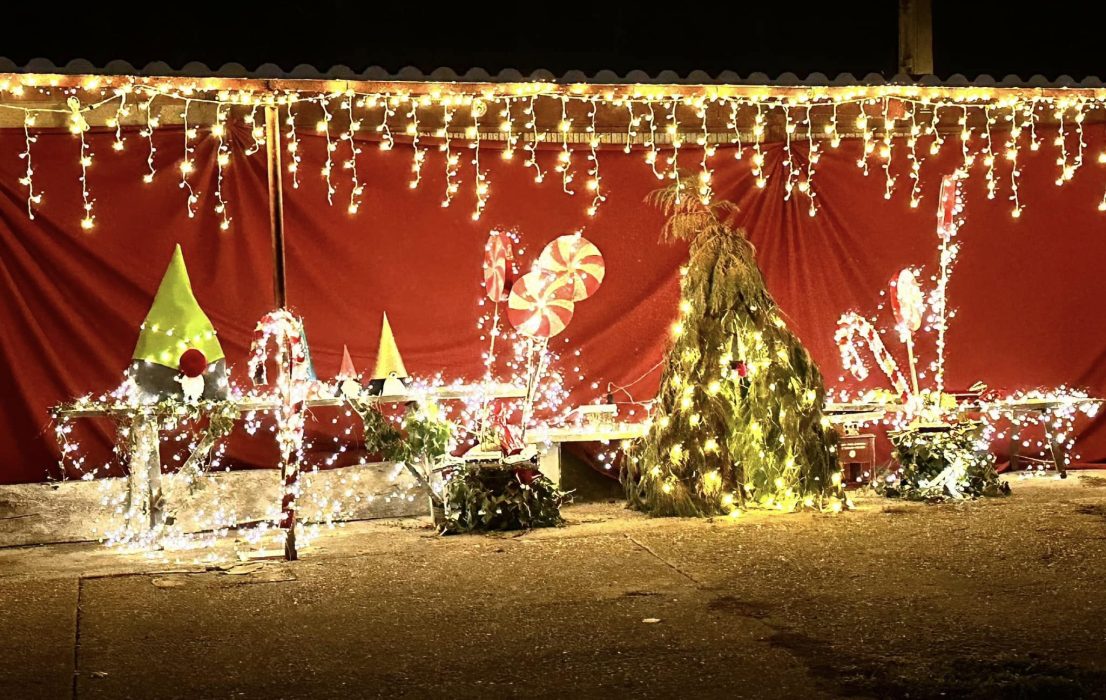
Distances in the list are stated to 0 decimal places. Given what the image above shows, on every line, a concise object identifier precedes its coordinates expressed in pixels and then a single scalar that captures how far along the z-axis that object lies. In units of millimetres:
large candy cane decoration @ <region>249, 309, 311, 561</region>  7582
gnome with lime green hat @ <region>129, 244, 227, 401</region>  8594
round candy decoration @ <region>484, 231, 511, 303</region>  8656
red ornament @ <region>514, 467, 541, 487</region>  8586
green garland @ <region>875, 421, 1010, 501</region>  9352
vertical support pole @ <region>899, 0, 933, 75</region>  10828
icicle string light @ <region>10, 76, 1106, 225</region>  8883
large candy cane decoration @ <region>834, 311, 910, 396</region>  9922
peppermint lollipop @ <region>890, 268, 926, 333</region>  9945
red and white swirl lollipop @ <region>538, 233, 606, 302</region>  8742
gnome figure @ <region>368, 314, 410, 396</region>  9047
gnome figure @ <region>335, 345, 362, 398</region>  8906
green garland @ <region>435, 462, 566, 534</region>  8453
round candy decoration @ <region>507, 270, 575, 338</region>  8680
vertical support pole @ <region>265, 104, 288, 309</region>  7609
